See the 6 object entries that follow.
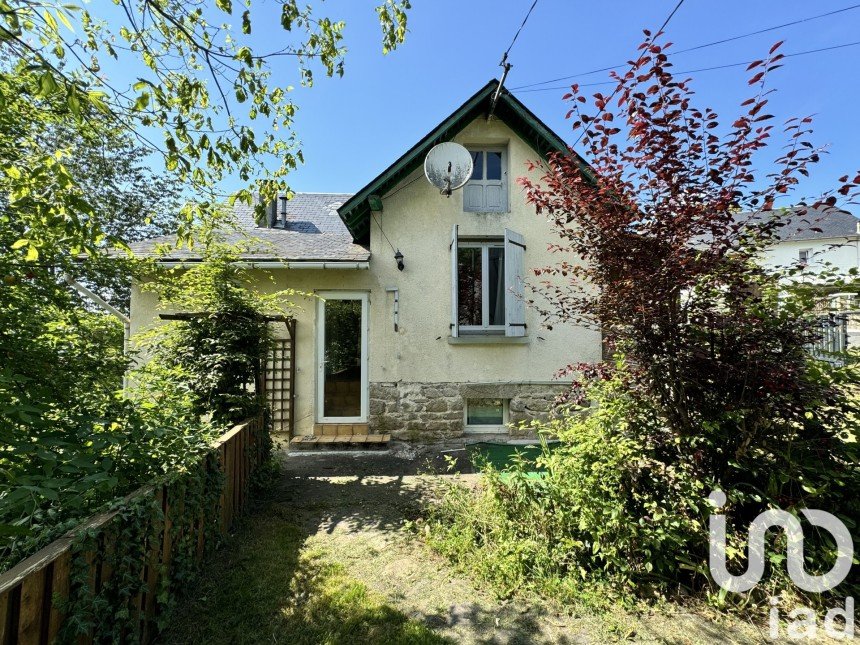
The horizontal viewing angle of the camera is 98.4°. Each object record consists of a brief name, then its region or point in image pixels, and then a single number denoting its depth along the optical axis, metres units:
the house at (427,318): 6.96
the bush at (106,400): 1.74
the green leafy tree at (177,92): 2.24
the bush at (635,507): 2.63
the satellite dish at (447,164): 6.64
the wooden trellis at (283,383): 6.85
